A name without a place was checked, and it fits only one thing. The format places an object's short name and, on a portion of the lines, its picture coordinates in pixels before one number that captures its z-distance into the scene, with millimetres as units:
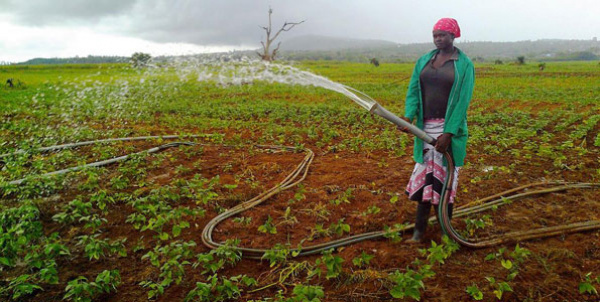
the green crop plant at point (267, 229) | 3260
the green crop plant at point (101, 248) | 2929
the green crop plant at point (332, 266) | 2623
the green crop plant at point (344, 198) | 3971
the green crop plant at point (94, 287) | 2441
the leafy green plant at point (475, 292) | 2412
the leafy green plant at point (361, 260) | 2693
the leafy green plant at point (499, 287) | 2414
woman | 2852
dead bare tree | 24031
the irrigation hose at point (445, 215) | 3053
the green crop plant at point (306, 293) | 2199
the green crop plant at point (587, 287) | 2426
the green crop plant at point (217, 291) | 2482
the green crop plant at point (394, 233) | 3150
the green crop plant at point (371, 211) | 3611
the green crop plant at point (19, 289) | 2465
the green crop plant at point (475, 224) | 3426
